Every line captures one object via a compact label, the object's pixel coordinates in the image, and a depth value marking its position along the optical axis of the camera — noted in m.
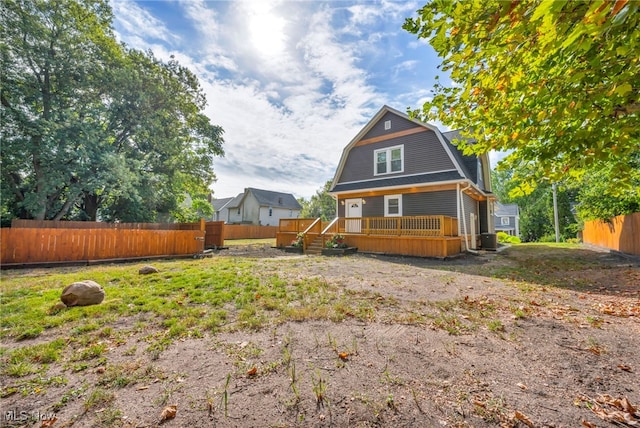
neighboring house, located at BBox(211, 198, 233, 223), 42.19
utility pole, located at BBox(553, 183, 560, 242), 22.12
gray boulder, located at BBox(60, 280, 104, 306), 4.29
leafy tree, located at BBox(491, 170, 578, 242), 24.59
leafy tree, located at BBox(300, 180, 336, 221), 40.44
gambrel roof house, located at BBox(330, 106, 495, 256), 12.10
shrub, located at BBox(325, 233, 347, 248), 12.68
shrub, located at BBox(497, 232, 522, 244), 24.15
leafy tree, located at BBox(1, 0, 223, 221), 11.16
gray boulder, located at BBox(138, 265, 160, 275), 7.17
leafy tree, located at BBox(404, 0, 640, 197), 2.33
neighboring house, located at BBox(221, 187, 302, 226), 36.66
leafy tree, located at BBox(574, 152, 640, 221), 11.82
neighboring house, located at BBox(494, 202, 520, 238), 40.72
